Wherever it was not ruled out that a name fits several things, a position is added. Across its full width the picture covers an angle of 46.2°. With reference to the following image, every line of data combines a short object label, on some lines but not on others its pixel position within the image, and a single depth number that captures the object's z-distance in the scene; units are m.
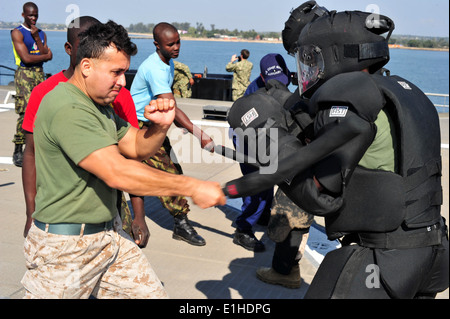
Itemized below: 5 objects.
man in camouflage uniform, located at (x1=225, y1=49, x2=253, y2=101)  14.97
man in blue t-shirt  5.07
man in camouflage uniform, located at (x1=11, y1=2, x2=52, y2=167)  7.57
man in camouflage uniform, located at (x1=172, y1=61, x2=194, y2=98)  14.43
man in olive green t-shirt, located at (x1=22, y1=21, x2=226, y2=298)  2.46
